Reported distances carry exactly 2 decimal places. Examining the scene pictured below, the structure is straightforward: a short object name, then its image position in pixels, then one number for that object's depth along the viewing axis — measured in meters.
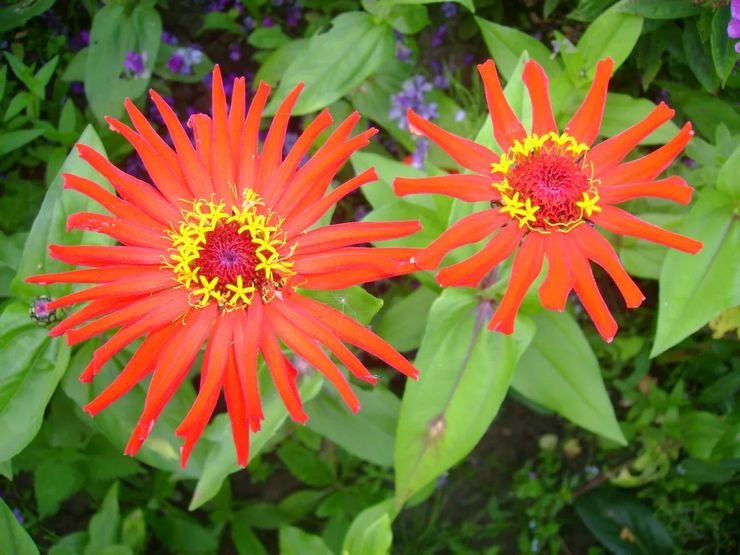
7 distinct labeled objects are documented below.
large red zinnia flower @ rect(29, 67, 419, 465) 0.19
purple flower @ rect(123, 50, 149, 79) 0.32
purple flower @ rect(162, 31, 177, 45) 0.36
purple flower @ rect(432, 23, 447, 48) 0.38
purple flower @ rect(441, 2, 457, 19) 0.36
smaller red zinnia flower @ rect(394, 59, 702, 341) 0.19
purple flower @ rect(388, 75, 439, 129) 0.34
